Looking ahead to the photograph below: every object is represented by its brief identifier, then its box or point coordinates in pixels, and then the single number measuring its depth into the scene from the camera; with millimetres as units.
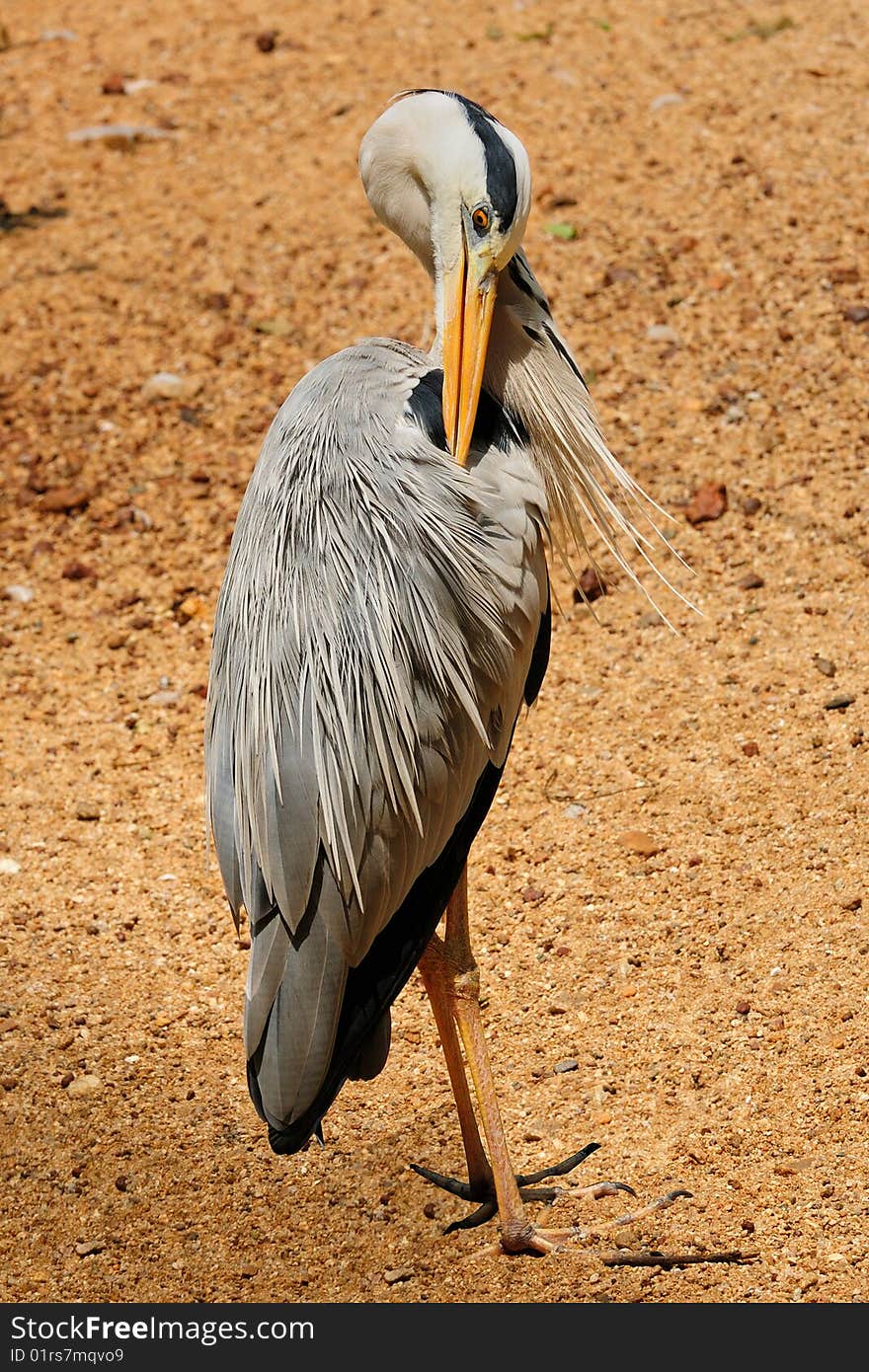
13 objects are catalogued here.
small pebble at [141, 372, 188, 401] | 12773
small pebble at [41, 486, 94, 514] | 11937
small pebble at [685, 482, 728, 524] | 10914
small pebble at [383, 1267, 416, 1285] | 6383
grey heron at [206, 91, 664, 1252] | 5945
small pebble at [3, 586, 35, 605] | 11344
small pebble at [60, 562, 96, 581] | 11445
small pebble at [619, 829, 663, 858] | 8562
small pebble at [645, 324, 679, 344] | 12414
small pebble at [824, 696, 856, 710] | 9141
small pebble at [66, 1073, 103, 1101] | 7508
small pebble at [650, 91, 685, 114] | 14797
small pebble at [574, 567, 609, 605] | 10752
